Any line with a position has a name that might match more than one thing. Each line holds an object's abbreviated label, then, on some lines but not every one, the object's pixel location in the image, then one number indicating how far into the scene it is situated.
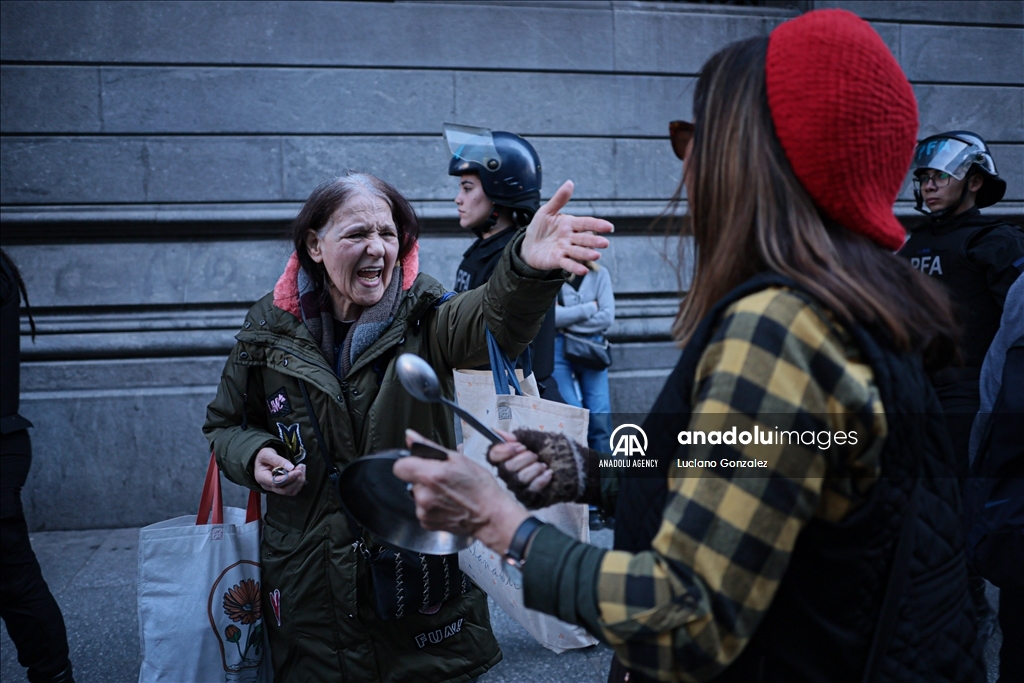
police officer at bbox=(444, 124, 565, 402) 4.18
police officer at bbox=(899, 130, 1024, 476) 4.12
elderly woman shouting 2.37
